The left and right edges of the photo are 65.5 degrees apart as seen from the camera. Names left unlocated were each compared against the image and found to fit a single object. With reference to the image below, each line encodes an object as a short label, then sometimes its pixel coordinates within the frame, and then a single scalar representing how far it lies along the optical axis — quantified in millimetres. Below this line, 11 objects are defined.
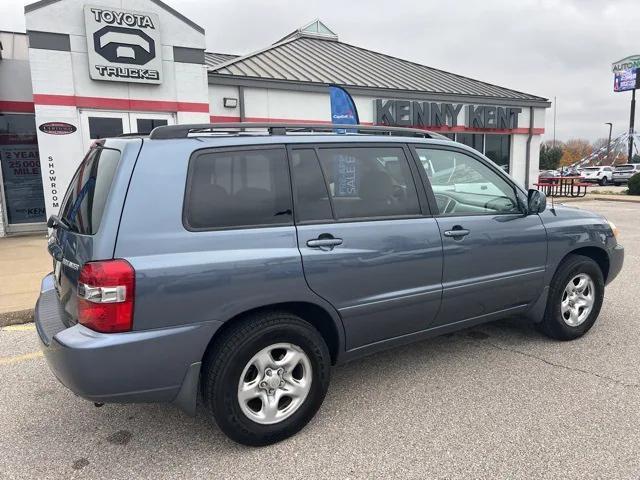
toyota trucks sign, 9516
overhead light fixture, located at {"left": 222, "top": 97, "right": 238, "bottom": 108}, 11922
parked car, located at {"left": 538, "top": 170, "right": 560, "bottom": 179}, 42291
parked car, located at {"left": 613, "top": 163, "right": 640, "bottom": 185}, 36719
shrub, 23003
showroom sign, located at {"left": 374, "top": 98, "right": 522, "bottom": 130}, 14531
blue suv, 2414
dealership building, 9430
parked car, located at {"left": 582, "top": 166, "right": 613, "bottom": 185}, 36906
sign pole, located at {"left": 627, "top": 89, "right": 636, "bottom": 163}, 47094
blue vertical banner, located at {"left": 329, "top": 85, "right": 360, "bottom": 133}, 9125
